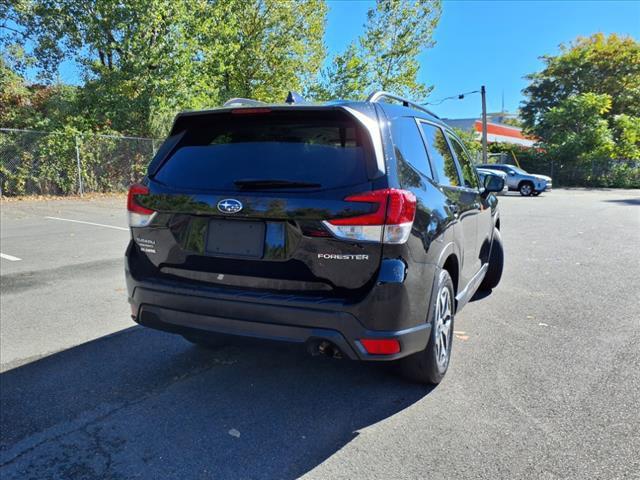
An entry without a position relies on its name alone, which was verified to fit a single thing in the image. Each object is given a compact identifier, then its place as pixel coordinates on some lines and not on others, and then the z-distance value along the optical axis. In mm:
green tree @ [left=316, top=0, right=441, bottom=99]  25391
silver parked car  23938
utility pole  32156
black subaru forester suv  2598
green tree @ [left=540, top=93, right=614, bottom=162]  31156
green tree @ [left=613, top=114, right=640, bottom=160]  31094
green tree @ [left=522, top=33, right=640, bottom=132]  36600
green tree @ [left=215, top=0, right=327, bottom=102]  22203
